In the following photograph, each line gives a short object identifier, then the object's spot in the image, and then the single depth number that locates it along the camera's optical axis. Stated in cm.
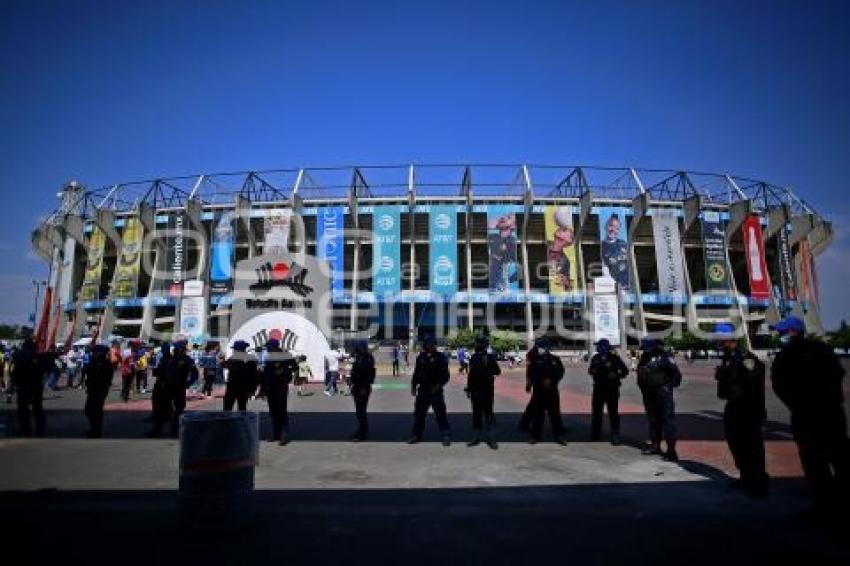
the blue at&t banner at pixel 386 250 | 5041
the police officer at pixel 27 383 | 983
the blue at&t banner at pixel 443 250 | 4981
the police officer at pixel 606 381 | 890
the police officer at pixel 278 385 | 910
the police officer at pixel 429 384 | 913
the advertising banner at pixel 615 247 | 4912
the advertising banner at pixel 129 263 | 5556
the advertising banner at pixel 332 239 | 5044
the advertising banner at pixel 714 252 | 5050
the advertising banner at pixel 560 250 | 5066
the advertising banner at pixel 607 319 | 1823
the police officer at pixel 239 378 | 978
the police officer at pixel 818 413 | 474
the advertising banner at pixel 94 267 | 5516
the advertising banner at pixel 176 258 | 5319
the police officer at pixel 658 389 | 757
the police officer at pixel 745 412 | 575
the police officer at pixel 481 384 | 900
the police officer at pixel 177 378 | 1016
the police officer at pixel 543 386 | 924
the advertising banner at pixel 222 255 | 4959
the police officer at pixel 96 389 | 945
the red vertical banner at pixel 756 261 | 4975
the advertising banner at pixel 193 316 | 2256
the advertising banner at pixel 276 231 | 4947
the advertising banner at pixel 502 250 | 5112
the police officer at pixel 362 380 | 928
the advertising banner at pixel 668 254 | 5003
